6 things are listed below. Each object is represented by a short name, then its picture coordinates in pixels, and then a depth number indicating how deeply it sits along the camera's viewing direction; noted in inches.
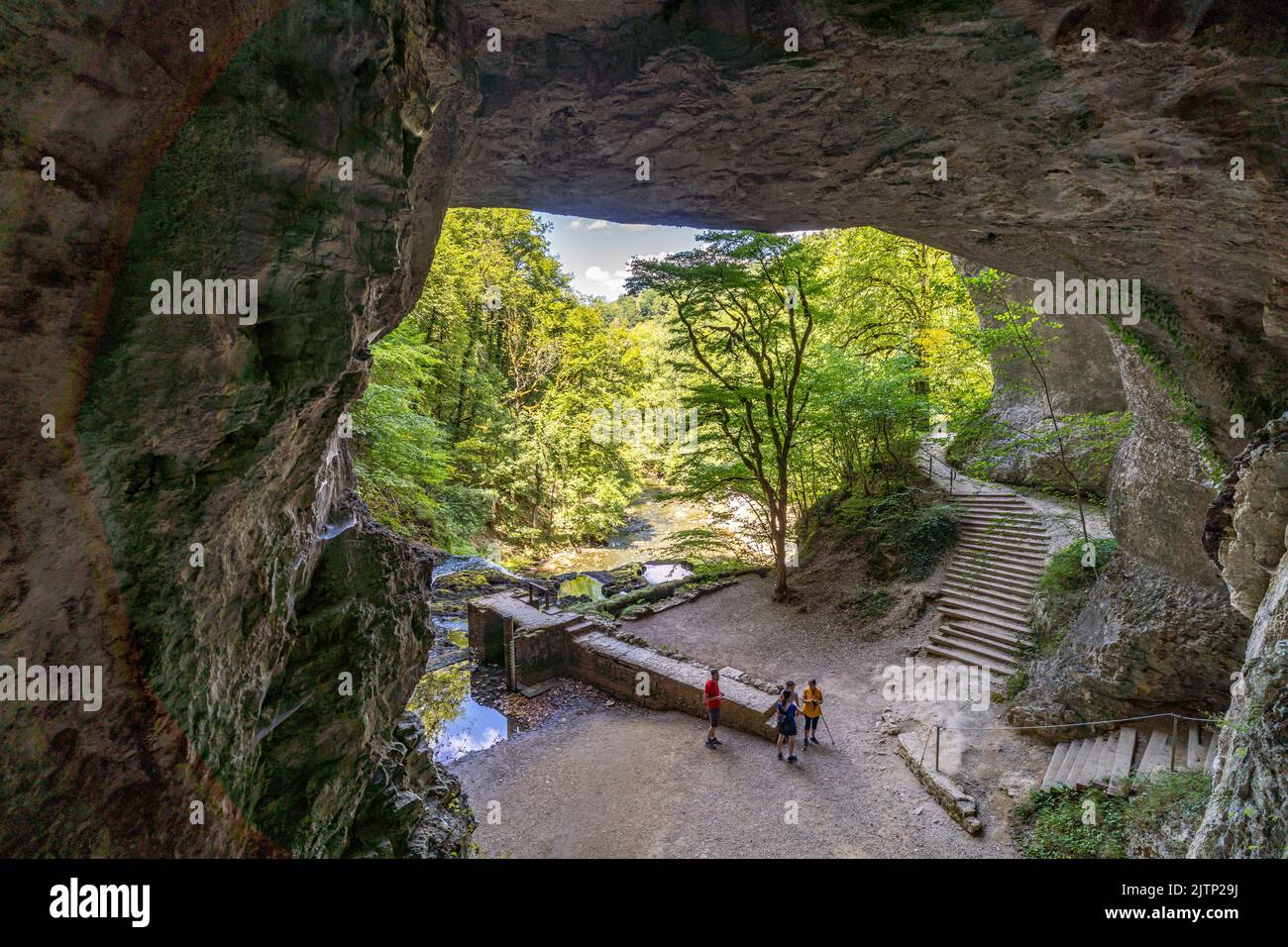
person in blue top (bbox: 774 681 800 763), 341.4
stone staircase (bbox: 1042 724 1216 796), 276.8
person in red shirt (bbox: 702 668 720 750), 366.0
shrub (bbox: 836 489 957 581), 581.6
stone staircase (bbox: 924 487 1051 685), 439.2
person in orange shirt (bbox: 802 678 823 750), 355.6
